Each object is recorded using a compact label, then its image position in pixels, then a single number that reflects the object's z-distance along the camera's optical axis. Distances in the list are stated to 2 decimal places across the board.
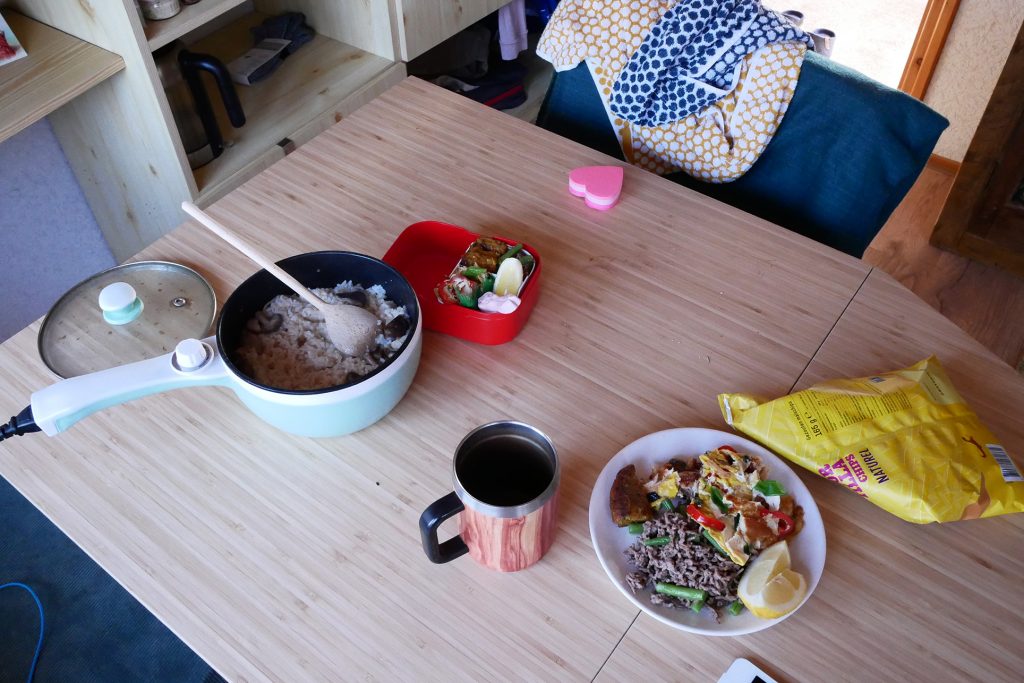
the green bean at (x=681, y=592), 0.77
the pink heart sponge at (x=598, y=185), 1.17
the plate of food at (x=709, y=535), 0.77
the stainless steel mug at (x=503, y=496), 0.75
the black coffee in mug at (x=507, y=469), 0.78
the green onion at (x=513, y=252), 1.02
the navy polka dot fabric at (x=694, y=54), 1.25
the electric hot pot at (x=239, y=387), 0.81
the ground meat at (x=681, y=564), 0.77
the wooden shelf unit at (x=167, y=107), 1.51
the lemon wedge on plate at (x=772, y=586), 0.75
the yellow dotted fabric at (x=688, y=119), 1.25
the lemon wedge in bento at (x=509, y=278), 1.00
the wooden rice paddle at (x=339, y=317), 0.86
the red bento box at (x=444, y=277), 0.99
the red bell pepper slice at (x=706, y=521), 0.79
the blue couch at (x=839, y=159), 1.21
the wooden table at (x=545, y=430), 0.78
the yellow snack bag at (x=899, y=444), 0.83
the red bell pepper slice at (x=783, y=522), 0.81
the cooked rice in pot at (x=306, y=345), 0.90
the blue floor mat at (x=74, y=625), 1.50
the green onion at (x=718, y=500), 0.81
